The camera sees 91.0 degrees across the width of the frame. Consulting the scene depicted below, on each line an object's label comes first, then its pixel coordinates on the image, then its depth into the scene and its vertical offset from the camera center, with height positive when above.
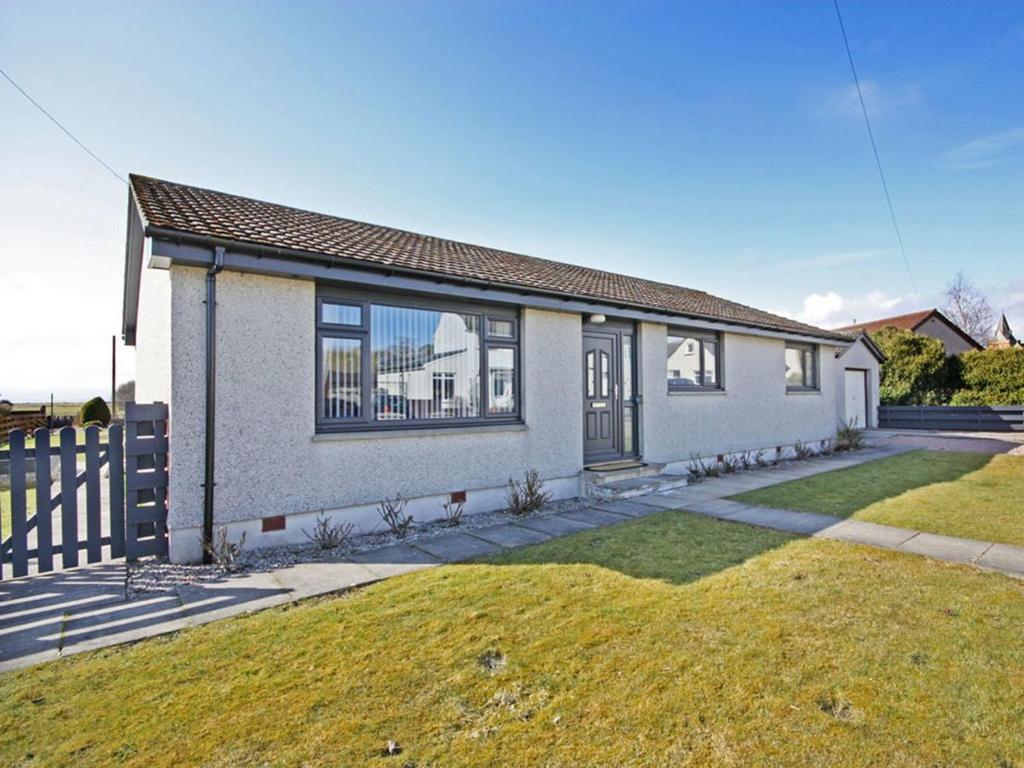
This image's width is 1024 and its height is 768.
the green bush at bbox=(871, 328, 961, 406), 22.95 +1.02
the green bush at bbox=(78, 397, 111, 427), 20.31 -0.34
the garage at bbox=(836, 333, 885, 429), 21.83 +0.59
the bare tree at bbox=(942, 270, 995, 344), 44.31 +7.65
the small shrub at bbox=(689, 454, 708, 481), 10.55 -1.56
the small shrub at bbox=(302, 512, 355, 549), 5.99 -1.62
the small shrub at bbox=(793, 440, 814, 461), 13.59 -1.54
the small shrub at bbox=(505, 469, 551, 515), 7.69 -1.53
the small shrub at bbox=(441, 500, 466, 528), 7.08 -1.65
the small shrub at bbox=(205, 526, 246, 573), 5.29 -1.61
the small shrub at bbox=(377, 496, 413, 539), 6.61 -1.55
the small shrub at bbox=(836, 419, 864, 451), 15.38 -1.40
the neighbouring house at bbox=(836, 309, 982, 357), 33.50 +4.48
